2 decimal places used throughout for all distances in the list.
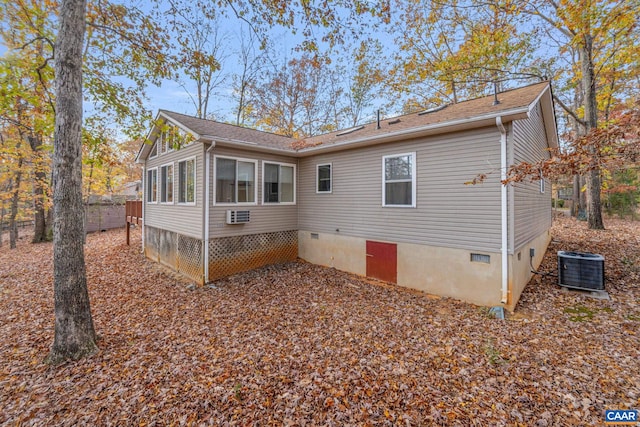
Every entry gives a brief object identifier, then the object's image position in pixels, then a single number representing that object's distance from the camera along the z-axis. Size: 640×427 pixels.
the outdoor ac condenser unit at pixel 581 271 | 5.63
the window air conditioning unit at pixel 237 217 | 7.62
